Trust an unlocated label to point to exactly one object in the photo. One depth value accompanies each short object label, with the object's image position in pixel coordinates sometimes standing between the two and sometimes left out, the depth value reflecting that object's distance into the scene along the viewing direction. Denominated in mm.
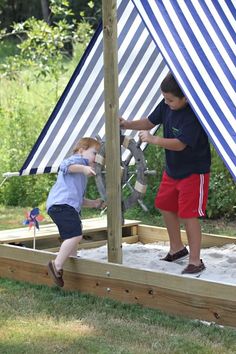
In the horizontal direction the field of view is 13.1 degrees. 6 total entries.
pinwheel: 7573
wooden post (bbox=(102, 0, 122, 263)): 6419
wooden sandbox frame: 5835
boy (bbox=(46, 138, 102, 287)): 6761
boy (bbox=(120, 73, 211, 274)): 6538
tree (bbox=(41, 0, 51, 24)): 26348
